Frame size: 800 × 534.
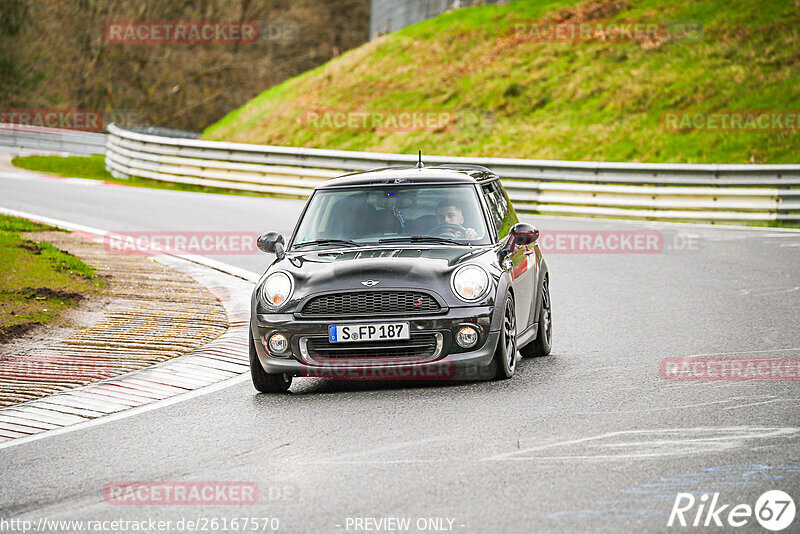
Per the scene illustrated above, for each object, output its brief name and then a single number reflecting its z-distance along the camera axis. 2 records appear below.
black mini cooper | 16.11
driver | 18.22
